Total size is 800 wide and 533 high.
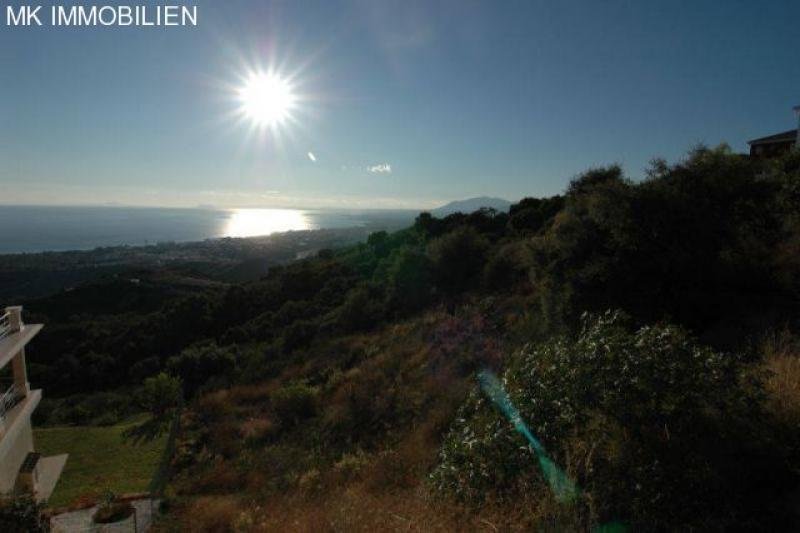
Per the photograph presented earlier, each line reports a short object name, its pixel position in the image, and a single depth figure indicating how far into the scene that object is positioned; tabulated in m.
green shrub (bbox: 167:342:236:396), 24.82
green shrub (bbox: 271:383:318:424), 13.32
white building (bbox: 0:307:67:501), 9.83
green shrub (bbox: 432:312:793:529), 3.25
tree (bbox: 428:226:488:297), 23.30
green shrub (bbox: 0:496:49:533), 6.16
